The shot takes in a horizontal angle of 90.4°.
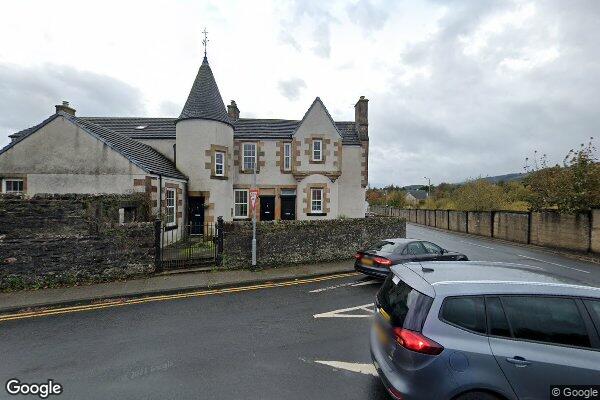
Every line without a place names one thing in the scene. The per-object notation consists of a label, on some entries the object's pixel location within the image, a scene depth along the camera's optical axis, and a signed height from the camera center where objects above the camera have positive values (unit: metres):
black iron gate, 10.67 -2.08
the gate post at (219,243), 11.41 -1.66
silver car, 3.05 -1.47
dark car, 9.24 -1.73
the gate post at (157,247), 10.52 -1.68
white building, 13.88 +2.30
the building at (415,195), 90.20 +2.16
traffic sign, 11.39 +0.17
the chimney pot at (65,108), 19.03 +5.89
